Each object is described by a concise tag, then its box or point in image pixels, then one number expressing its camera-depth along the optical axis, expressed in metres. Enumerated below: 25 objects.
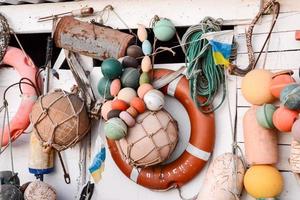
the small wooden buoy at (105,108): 3.33
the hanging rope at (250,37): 3.08
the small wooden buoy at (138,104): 3.20
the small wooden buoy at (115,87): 3.31
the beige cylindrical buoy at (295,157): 2.73
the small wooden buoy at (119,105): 3.21
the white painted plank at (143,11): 3.24
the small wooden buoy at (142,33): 3.43
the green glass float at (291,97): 2.69
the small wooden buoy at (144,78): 3.30
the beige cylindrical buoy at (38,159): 3.64
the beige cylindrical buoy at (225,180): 3.02
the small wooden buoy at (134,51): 3.40
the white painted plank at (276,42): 3.07
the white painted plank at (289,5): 3.08
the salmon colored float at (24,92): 3.73
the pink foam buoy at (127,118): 3.16
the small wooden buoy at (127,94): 3.25
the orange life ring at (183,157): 3.20
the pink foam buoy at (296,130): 2.64
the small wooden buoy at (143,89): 3.24
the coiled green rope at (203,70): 3.21
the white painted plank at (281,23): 3.07
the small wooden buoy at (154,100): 3.17
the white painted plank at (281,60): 3.06
